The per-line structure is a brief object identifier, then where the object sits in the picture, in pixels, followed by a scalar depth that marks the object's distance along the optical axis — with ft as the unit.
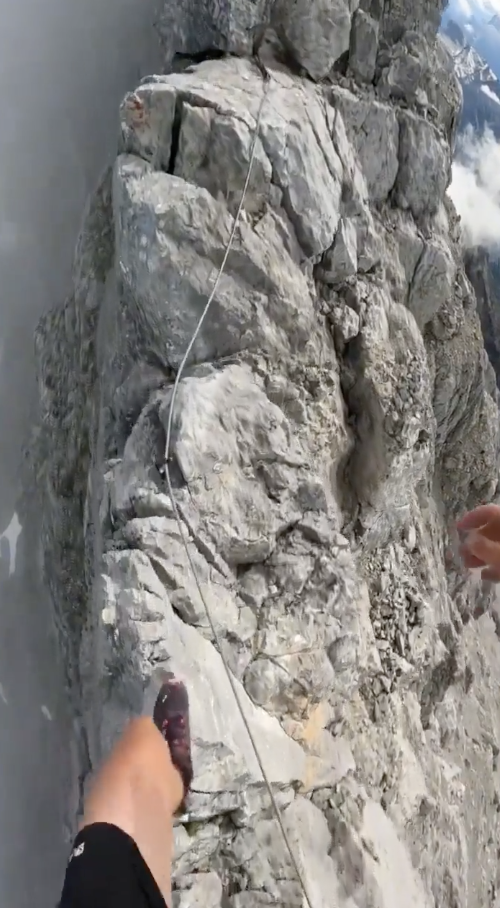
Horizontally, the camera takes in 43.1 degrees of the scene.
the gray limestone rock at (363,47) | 8.77
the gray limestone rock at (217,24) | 7.68
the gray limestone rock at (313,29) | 8.00
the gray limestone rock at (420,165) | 9.77
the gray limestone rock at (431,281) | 10.41
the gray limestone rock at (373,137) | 8.78
